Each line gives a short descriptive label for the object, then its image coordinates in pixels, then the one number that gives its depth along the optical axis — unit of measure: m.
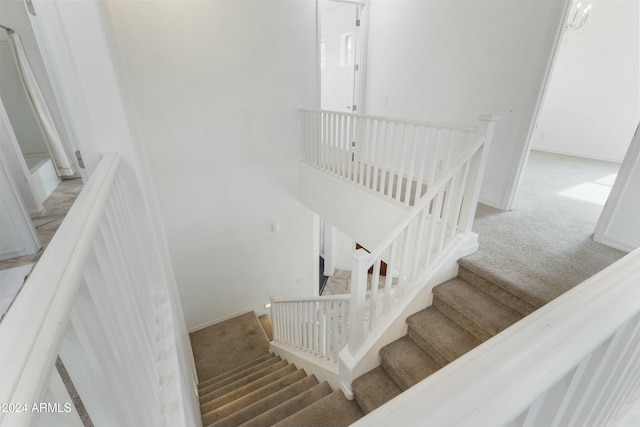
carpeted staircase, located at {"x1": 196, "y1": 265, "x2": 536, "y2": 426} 1.95
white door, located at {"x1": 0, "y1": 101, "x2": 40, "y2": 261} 2.11
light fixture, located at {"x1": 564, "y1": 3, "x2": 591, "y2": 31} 4.70
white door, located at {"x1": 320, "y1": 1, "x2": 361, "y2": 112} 5.26
